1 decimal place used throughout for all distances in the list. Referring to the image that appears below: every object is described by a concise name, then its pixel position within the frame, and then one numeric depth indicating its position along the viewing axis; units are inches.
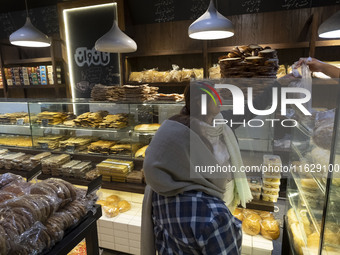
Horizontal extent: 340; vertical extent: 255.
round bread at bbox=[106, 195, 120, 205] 97.8
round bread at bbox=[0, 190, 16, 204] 41.0
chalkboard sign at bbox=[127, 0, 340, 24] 129.8
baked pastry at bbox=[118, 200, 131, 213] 95.2
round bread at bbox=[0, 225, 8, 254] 28.9
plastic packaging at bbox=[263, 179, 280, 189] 74.4
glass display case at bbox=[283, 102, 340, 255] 40.3
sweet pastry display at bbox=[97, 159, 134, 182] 95.7
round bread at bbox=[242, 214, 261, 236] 77.3
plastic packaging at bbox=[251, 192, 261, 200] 76.7
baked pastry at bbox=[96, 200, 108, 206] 96.8
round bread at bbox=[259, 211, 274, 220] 80.7
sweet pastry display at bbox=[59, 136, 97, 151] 109.4
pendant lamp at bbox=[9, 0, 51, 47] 105.7
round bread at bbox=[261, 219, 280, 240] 75.2
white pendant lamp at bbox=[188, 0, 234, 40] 79.3
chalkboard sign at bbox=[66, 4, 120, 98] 163.3
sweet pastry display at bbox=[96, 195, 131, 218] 92.4
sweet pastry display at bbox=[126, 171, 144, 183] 94.9
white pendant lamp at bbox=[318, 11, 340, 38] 69.6
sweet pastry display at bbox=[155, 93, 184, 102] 96.2
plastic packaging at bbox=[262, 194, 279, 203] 75.7
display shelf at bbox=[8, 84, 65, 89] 168.3
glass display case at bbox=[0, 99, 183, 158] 102.3
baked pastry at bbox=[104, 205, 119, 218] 91.8
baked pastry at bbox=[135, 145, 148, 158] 98.2
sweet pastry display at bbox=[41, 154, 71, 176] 102.3
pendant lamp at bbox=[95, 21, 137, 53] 93.9
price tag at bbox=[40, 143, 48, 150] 112.7
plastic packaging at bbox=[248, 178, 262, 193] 76.6
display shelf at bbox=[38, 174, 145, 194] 93.5
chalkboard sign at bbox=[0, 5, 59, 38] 173.0
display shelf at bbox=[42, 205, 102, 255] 36.6
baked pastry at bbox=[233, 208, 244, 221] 81.9
